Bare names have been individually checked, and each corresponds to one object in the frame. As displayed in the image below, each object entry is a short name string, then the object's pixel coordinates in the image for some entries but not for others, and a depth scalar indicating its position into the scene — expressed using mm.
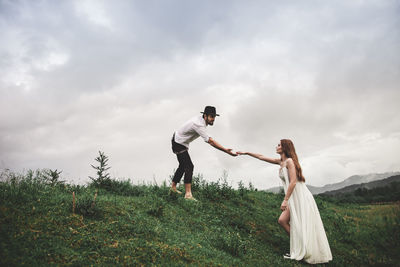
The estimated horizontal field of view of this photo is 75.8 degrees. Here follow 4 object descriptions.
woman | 5641
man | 7676
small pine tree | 8328
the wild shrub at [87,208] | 4946
